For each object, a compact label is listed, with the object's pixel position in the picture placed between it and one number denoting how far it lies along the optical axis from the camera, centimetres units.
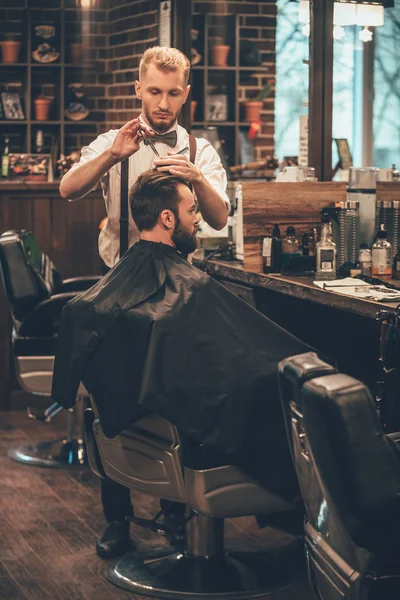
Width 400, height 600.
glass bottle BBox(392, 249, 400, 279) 329
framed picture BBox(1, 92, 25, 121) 709
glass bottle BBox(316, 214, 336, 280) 331
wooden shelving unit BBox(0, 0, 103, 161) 708
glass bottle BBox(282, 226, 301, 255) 354
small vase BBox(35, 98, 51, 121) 710
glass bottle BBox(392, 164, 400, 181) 353
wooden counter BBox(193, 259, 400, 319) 276
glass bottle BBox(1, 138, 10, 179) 611
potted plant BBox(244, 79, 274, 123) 672
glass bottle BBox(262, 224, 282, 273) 350
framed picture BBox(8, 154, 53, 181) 583
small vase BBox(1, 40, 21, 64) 707
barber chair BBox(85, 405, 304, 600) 251
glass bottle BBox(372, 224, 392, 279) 329
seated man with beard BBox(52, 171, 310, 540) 252
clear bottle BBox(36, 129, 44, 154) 702
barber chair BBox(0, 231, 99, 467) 400
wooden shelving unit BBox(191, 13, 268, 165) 661
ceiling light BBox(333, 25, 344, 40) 423
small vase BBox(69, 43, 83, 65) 711
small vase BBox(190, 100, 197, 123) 657
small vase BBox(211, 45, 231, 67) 666
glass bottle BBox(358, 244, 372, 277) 336
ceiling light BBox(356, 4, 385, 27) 432
